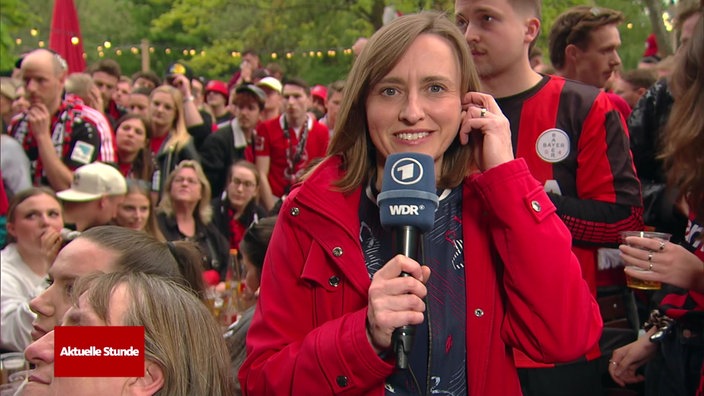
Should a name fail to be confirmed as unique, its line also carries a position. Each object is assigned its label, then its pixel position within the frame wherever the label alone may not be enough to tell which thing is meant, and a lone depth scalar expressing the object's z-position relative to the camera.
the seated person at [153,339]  1.99
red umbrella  11.35
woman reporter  1.99
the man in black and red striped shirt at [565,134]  2.93
